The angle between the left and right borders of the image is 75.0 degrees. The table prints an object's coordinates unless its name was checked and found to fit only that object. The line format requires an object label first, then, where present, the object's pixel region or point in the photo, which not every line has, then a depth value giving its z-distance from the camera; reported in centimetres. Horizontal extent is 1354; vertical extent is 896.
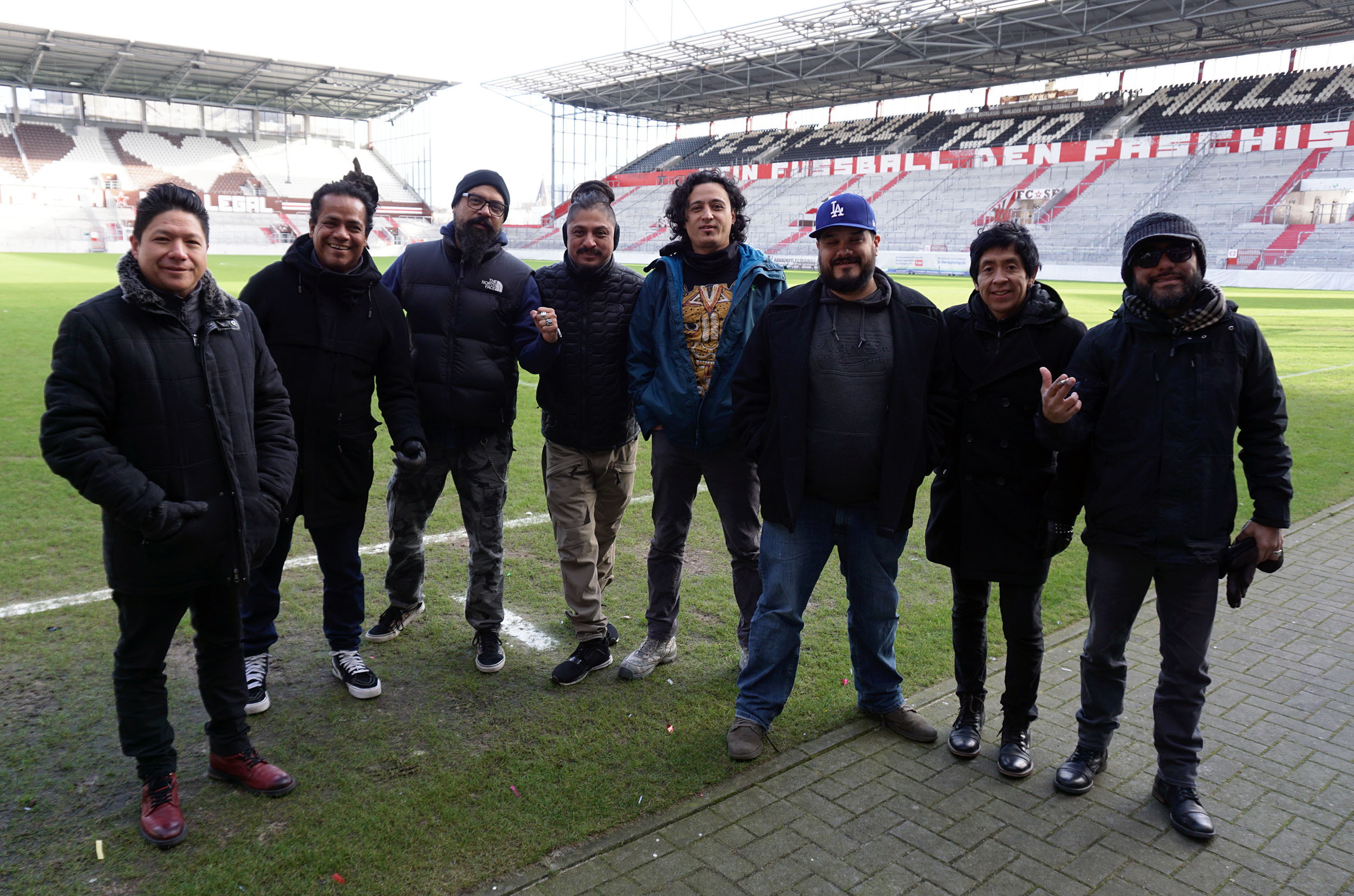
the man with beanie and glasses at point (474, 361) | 404
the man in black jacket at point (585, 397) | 406
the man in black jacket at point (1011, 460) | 332
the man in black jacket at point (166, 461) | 263
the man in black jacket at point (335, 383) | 362
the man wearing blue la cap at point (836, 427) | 335
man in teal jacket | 386
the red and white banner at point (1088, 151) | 3653
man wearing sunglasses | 302
